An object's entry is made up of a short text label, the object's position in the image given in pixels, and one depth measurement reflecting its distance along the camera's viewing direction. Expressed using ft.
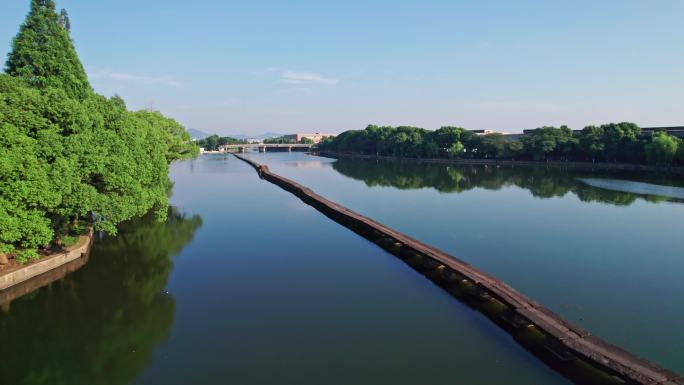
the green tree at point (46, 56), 79.20
